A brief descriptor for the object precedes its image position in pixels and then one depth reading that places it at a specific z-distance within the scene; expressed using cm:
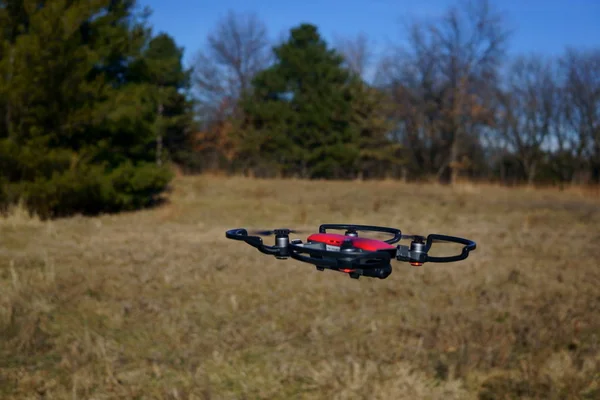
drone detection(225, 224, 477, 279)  66
